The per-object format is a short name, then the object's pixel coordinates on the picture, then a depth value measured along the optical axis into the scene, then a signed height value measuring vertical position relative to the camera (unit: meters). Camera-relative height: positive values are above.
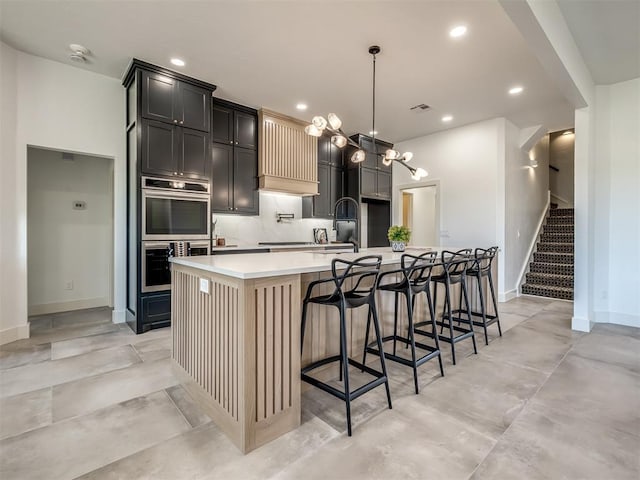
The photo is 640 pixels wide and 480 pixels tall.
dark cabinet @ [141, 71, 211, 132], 3.56 +1.65
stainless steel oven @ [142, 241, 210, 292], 3.56 -0.28
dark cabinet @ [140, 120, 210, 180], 3.57 +1.05
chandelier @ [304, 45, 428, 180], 2.75 +0.94
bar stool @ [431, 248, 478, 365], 2.77 -0.50
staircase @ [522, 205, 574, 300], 5.60 -0.50
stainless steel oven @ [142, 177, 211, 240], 3.57 +0.34
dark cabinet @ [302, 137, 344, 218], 5.77 +1.05
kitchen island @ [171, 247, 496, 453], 1.63 -0.61
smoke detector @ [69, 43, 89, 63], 3.23 +1.98
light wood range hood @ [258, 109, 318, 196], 4.88 +1.35
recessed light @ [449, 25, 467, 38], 2.88 +1.95
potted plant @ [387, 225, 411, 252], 3.54 +0.01
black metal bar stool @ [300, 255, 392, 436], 1.82 -0.48
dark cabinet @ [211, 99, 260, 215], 4.51 +1.15
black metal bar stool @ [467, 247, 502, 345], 3.26 -0.40
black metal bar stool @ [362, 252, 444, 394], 2.30 -0.46
